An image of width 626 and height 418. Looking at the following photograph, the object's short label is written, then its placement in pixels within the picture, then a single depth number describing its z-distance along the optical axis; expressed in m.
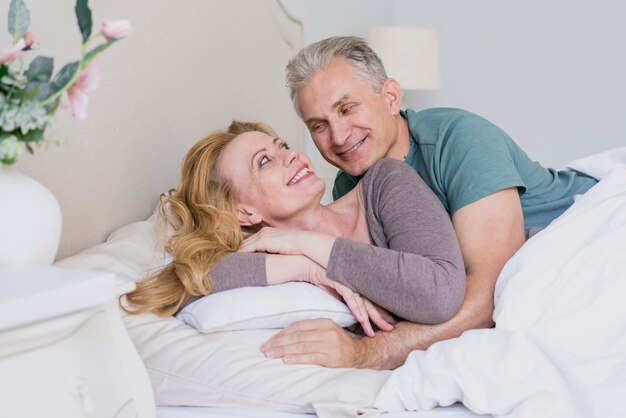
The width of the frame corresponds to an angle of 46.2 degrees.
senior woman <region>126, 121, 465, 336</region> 1.49
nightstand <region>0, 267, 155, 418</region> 0.79
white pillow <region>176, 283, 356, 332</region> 1.43
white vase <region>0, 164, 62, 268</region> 0.92
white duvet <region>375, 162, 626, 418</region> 1.20
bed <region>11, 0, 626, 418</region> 1.23
